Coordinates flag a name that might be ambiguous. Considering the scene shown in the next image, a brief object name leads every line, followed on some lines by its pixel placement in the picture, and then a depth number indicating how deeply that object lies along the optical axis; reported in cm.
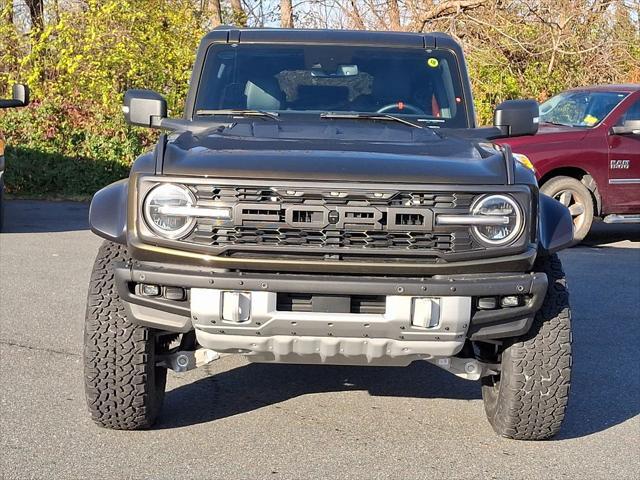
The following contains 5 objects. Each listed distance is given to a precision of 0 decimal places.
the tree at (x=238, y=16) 2023
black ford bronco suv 413
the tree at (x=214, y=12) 1880
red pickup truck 1109
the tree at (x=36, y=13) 1775
